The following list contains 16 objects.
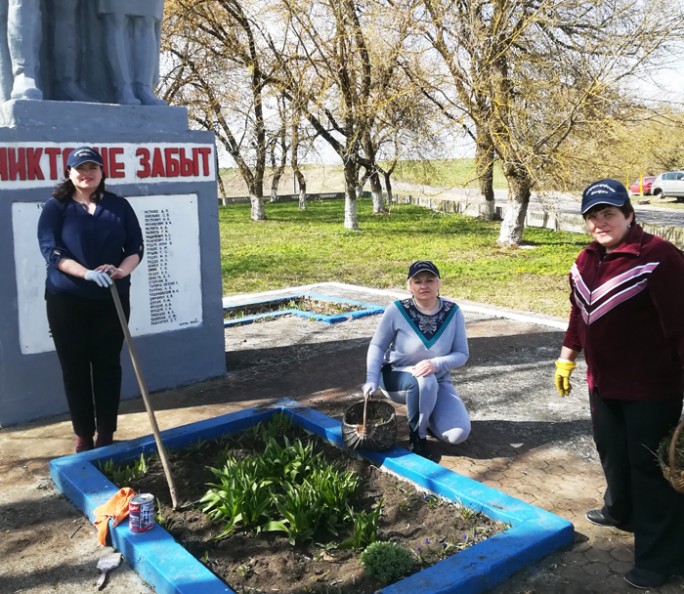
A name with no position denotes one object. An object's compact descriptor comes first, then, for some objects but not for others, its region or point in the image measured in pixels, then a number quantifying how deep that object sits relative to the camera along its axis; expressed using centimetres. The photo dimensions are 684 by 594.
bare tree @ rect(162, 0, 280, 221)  1905
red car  3775
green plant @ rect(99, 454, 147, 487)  375
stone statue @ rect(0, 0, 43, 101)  484
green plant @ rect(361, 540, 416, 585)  284
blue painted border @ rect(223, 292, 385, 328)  802
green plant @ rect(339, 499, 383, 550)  308
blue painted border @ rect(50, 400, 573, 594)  275
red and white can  309
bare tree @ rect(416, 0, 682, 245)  1220
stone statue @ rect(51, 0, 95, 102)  529
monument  475
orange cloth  321
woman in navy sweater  386
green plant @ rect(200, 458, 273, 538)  322
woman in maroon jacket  275
